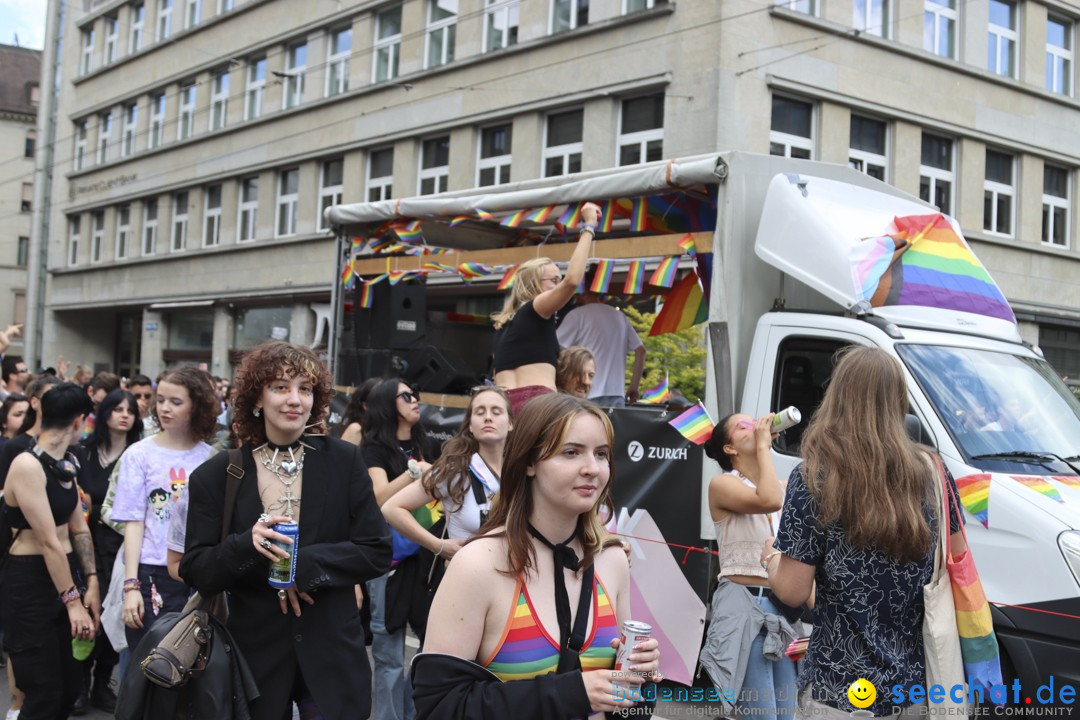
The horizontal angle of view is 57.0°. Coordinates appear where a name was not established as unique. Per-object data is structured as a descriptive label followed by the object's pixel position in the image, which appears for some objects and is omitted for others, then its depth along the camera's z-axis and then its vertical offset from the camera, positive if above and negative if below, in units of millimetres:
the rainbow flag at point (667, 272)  6941 +968
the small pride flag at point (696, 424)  5383 -71
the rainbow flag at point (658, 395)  7418 +111
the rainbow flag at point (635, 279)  7305 +963
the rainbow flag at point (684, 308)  8078 +842
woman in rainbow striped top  2145 -451
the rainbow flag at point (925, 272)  5836 +914
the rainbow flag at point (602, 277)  7297 +963
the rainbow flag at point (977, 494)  4746 -342
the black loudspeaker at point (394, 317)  9531 +784
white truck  4520 +433
